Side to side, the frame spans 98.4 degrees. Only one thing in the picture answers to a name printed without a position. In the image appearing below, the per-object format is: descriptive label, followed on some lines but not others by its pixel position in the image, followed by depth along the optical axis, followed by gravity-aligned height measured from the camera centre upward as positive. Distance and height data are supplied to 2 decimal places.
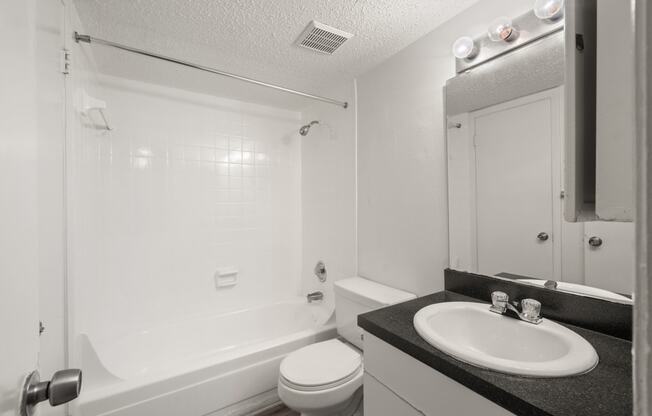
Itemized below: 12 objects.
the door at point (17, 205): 0.42 +0.01
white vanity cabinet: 0.75 -0.56
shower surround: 1.52 -0.32
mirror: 0.44 +0.14
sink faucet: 0.99 -0.37
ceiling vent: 1.46 +0.93
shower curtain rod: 1.27 +0.76
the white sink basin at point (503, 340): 0.73 -0.42
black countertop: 0.60 -0.43
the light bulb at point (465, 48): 1.29 +0.73
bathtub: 1.38 -0.96
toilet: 1.34 -0.83
